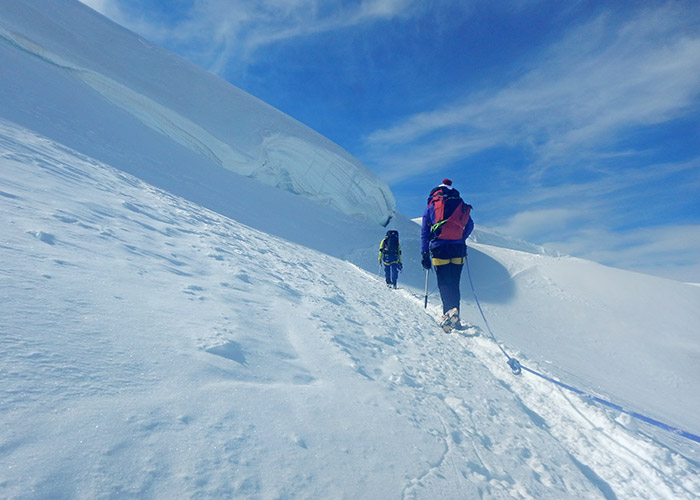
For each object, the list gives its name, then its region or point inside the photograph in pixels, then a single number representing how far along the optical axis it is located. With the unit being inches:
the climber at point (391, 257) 303.9
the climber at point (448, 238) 171.0
